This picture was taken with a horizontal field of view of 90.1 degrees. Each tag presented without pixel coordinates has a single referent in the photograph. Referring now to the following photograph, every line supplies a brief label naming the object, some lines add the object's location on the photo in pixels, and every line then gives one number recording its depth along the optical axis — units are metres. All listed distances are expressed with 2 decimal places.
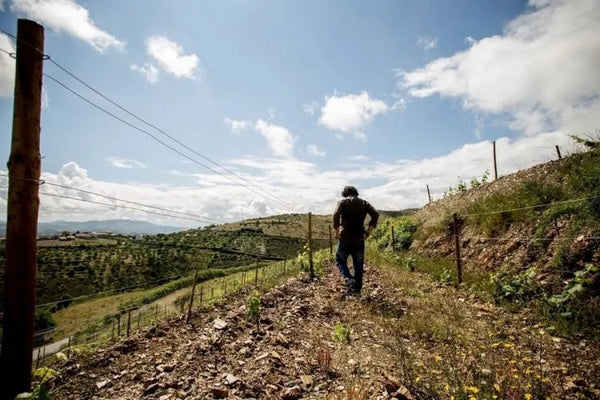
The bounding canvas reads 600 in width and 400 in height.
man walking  7.70
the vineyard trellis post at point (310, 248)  10.41
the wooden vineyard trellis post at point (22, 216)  3.51
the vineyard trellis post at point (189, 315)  7.21
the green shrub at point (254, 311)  6.10
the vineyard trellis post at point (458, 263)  8.59
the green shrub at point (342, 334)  4.88
